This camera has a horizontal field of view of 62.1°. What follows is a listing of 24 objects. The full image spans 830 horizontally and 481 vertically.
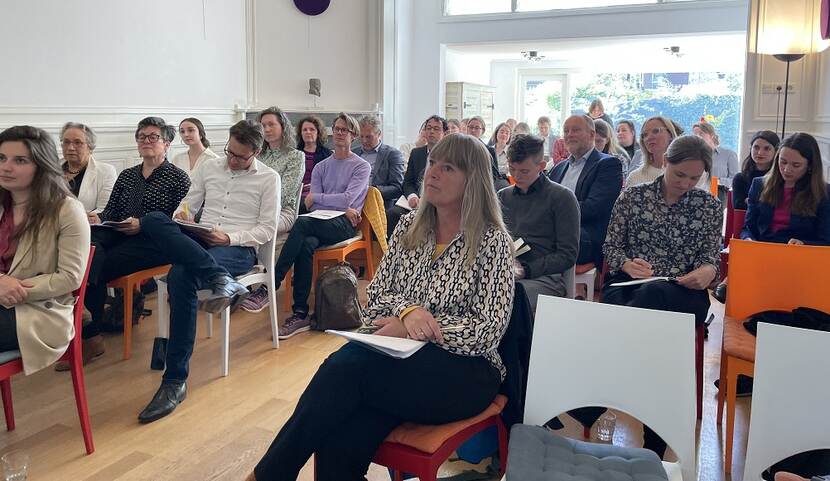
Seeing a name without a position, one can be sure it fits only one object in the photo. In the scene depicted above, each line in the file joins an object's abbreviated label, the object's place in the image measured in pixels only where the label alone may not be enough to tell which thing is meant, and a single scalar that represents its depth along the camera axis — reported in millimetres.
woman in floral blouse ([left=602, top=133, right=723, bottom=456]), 2857
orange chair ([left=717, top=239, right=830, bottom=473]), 2520
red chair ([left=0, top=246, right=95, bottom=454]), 2609
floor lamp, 5207
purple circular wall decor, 7812
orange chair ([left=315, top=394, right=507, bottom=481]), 1791
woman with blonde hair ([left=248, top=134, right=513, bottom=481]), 1838
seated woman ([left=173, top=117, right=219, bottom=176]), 5289
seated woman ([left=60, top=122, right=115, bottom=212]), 4207
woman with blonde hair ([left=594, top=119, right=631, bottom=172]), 5242
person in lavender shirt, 4414
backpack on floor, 4281
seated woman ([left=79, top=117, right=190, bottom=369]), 3705
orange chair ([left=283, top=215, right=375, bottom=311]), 4547
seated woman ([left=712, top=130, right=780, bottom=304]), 4391
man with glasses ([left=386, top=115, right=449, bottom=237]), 5609
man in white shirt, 3207
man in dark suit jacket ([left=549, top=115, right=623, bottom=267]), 3779
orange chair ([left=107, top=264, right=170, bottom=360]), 3688
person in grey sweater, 3168
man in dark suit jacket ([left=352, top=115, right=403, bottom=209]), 5652
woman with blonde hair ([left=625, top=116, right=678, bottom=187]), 4371
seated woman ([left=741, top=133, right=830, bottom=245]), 3396
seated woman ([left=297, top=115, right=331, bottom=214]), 5535
